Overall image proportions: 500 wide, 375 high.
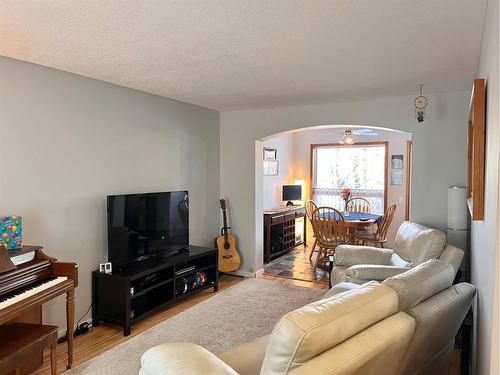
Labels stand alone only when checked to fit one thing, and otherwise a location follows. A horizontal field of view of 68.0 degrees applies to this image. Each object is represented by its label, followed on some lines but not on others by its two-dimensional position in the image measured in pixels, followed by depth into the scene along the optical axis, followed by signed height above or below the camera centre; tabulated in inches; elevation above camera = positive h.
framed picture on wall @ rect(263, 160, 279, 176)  275.9 +6.9
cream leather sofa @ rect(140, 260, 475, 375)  50.1 -24.8
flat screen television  144.0 -20.9
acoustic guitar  204.8 -42.5
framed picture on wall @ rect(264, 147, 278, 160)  276.1 +17.6
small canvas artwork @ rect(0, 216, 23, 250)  104.5 -16.0
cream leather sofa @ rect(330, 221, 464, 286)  128.5 -31.7
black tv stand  137.3 -44.7
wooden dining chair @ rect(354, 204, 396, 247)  226.7 -36.2
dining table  219.6 -26.9
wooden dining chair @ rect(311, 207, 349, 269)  213.8 -32.7
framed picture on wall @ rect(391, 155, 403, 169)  272.8 +11.4
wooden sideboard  241.9 -37.6
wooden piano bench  86.5 -41.4
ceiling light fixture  253.9 +27.2
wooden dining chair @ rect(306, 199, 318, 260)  265.8 -23.1
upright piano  94.5 -30.4
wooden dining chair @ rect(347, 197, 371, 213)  286.0 -22.1
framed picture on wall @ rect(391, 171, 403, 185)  272.3 -0.8
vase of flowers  264.7 -12.7
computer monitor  292.8 -13.2
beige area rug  117.3 -57.7
